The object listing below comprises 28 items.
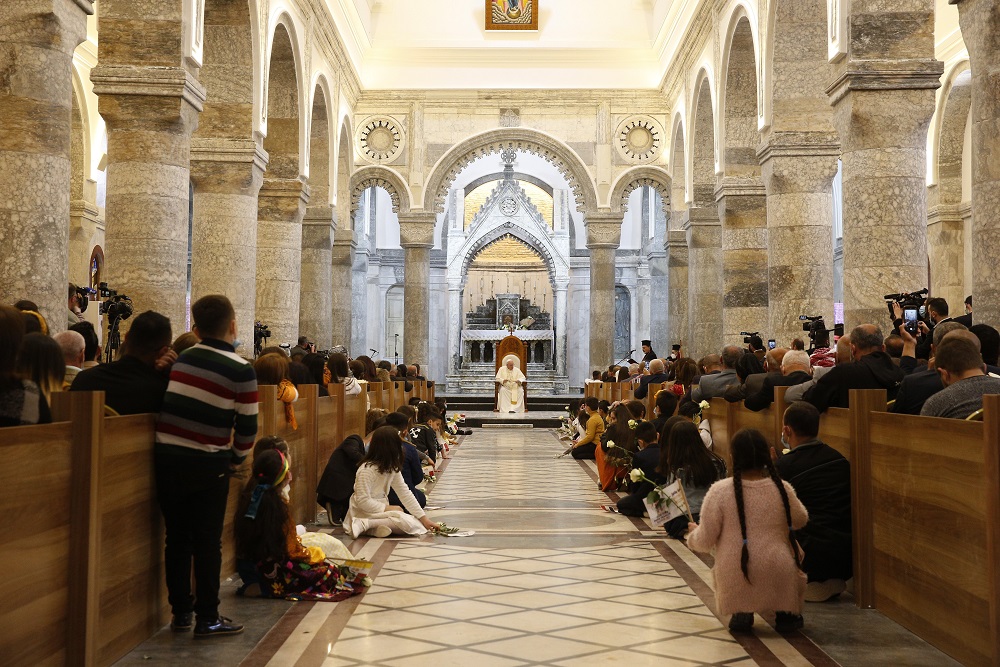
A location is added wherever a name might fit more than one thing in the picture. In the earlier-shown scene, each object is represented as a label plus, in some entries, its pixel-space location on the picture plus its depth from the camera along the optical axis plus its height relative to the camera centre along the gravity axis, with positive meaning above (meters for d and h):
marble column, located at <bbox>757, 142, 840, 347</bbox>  12.63 +1.92
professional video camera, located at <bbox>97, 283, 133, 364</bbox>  8.13 +0.52
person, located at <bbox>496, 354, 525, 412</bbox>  22.58 -0.28
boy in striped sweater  4.35 -0.30
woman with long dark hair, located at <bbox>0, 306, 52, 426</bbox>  3.49 -0.04
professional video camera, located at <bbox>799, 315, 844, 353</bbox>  9.58 +0.41
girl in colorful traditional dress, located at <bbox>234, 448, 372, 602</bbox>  5.27 -0.87
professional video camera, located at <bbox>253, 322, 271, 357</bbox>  12.83 +0.50
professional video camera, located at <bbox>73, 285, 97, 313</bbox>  7.84 +0.59
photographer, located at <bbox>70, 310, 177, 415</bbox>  4.37 +0.01
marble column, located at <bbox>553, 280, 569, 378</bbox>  30.48 +1.62
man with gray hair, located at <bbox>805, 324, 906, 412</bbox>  5.75 +0.00
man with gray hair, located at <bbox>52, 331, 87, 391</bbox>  5.04 +0.13
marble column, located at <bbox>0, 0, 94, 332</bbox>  6.86 +1.54
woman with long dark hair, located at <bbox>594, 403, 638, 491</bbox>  9.61 -0.64
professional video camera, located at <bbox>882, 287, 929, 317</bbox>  7.51 +0.56
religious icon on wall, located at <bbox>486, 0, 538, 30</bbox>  22.36 +7.76
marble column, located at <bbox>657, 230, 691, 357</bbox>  22.11 +1.92
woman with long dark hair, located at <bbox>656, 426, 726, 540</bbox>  6.98 -0.59
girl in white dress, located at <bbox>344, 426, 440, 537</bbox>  7.21 -0.90
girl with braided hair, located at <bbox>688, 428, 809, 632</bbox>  4.55 -0.72
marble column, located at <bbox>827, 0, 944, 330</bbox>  9.33 +2.17
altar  29.75 +1.00
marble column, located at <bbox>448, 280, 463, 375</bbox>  31.00 +1.51
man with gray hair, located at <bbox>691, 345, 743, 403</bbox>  8.80 -0.05
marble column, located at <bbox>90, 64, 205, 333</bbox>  9.66 +1.91
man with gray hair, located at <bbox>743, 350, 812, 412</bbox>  6.84 -0.02
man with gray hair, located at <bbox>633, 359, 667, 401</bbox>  11.81 -0.03
